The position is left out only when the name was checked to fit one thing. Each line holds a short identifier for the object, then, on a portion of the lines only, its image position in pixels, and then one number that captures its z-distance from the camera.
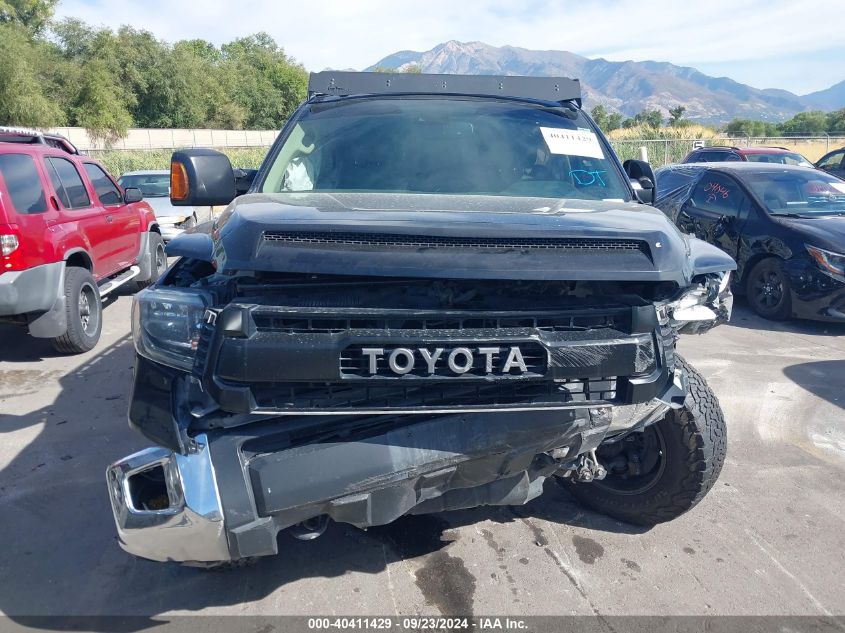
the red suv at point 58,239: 5.60
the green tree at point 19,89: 41.31
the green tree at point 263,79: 70.88
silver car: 11.52
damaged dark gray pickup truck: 2.21
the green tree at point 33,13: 52.47
